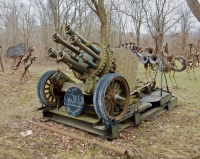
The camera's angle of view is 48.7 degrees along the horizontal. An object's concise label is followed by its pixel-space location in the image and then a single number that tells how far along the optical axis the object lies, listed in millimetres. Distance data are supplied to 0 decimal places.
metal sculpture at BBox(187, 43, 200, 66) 13380
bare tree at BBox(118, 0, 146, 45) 24877
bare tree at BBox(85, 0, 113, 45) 11609
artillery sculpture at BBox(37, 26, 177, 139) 4047
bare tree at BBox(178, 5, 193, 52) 28575
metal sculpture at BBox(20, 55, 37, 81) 10138
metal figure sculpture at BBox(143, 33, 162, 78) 10367
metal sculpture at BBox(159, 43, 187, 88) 8773
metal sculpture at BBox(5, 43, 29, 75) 11320
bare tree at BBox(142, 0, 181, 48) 23775
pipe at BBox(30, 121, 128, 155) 3586
